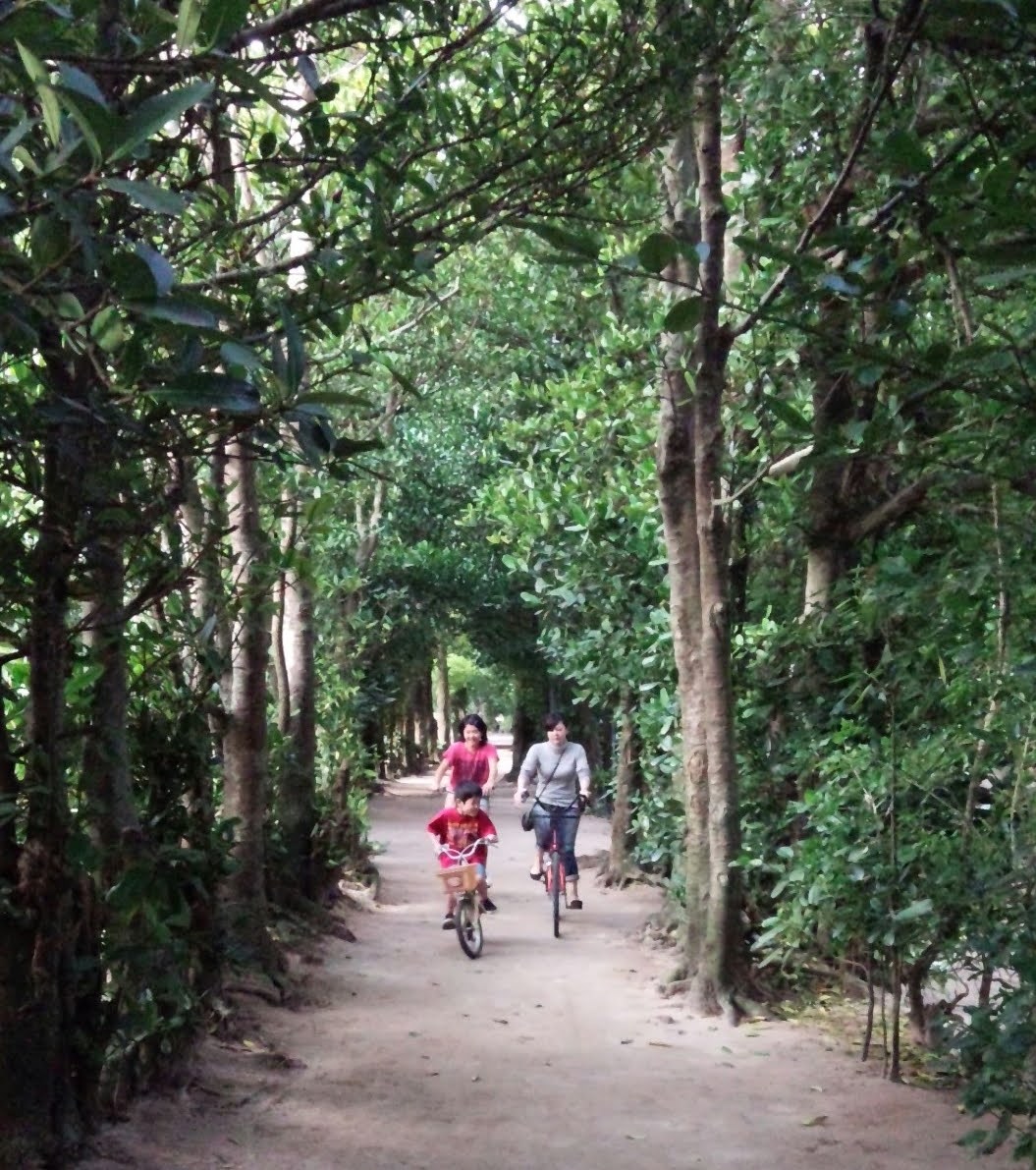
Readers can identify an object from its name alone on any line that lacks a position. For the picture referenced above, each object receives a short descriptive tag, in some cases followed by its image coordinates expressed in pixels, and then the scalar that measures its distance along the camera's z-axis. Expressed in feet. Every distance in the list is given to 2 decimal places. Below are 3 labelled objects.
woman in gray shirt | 43.39
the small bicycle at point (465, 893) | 37.42
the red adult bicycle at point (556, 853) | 41.47
